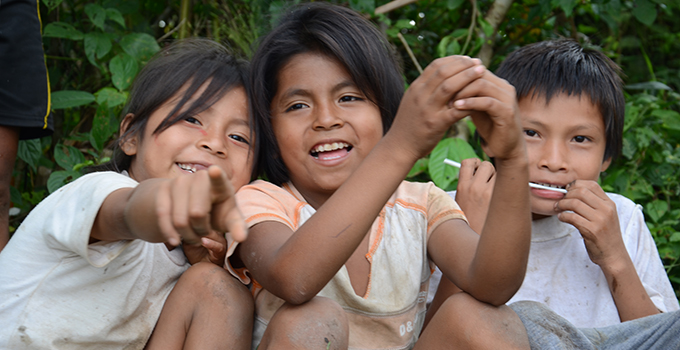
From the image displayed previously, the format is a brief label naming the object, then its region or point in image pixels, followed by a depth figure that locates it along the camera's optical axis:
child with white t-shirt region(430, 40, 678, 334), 1.56
